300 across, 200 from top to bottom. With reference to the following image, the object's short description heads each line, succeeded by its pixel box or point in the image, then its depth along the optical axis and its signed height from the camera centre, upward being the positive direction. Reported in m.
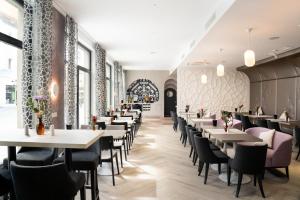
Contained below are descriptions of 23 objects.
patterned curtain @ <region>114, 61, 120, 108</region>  10.22 +0.87
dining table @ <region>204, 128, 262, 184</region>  3.46 -0.68
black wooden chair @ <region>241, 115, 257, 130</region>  6.90 -0.81
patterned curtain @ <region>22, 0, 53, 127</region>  3.19 +0.82
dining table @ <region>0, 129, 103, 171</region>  1.88 -0.38
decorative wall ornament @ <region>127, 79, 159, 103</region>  14.20 +0.67
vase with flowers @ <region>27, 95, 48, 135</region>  2.32 -0.11
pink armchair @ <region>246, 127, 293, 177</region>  3.48 -0.96
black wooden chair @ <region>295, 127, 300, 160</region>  4.72 -0.84
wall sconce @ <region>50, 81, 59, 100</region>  3.76 +0.22
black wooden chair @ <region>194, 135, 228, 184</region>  3.38 -0.94
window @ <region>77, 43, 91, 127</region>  5.96 +0.53
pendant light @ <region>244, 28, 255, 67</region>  4.03 +0.83
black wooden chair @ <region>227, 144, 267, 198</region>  2.97 -0.90
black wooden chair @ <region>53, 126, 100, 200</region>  2.33 -0.75
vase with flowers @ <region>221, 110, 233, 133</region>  4.17 -0.36
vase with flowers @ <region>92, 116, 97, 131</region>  3.01 -0.33
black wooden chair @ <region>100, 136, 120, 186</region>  3.30 -0.73
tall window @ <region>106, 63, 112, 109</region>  9.54 +0.72
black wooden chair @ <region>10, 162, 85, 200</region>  1.59 -0.65
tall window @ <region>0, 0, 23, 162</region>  3.05 +0.60
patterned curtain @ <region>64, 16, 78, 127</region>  4.33 +0.69
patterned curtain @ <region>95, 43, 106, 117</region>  6.61 +0.66
